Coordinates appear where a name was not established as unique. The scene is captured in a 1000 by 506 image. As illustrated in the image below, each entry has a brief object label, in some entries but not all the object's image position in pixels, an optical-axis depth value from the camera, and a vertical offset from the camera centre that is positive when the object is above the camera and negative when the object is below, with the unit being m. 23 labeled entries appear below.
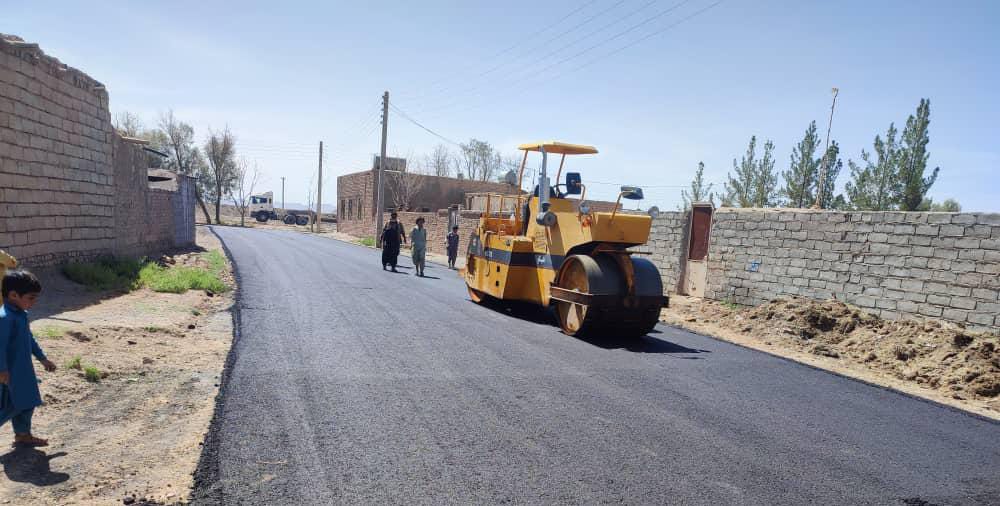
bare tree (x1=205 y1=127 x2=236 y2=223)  55.77 +3.45
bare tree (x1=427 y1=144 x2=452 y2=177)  57.59 +4.09
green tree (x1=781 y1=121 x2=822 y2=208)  27.86 +2.93
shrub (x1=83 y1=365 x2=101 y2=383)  5.38 -1.74
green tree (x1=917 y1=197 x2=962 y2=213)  36.38 +2.50
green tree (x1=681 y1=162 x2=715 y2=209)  32.81 +2.25
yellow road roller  8.52 -0.71
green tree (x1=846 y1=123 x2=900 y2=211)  24.84 +2.51
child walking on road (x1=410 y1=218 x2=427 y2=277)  16.69 -1.08
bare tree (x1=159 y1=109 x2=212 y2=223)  55.38 +3.76
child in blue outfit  3.74 -1.16
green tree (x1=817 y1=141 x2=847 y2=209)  26.75 +2.67
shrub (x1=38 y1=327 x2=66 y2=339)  6.09 -1.58
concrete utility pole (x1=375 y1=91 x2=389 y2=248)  30.70 +2.19
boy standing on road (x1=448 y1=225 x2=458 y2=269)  20.06 -1.13
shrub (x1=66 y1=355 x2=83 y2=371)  5.44 -1.68
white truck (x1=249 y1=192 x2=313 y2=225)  55.98 -1.51
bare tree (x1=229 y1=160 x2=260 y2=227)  58.66 +1.37
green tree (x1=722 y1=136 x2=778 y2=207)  30.70 +2.53
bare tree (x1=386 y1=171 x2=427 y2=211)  42.97 +1.56
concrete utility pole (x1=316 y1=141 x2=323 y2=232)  44.89 +0.26
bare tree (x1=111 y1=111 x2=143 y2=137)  48.72 +5.00
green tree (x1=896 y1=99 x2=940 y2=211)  24.03 +3.27
